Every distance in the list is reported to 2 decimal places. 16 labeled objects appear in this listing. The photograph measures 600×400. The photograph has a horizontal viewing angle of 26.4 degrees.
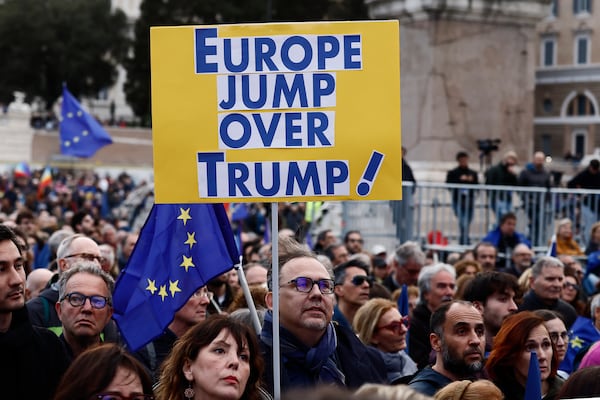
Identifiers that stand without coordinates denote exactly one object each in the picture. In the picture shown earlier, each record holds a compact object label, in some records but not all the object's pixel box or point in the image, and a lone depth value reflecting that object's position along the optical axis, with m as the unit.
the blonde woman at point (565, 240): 13.09
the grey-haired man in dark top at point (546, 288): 8.11
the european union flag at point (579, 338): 7.58
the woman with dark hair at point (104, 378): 4.21
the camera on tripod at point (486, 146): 16.75
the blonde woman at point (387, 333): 6.77
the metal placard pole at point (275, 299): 4.86
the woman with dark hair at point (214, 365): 4.59
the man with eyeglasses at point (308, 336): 5.31
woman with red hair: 5.73
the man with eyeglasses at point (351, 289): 7.86
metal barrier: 14.68
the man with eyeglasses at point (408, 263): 9.78
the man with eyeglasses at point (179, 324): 6.06
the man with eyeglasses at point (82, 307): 5.56
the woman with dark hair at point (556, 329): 6.45
